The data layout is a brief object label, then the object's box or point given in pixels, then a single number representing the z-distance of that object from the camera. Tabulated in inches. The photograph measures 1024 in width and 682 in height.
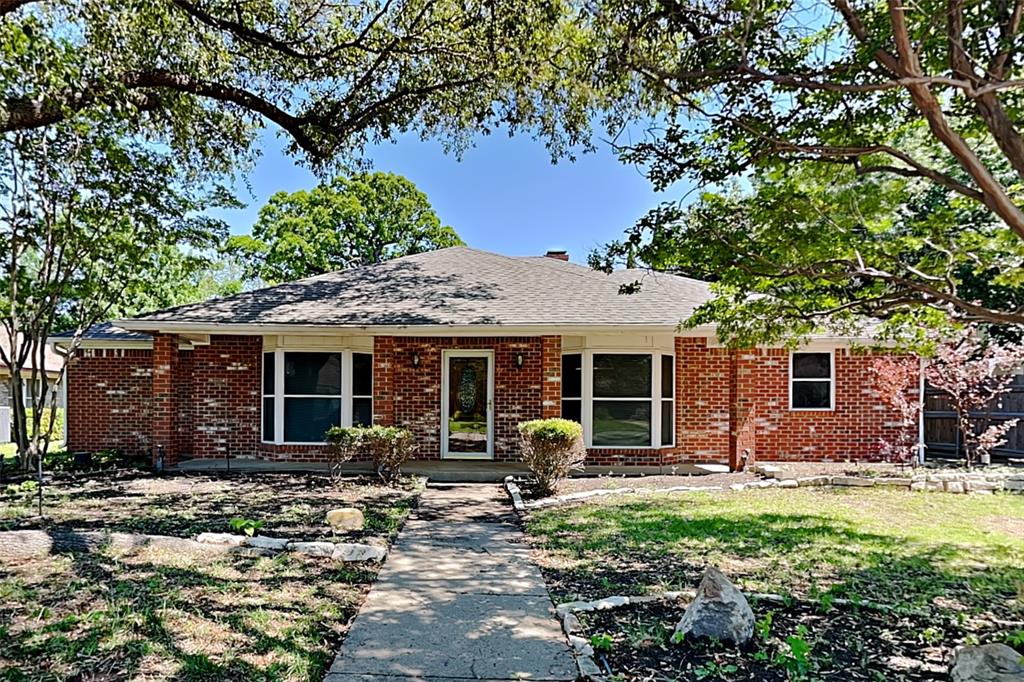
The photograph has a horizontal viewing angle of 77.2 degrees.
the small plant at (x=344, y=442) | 398.9
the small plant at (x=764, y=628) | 161.6
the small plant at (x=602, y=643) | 157.3
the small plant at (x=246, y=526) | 258.2
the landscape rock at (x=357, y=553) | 238.5
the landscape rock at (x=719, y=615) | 160.6
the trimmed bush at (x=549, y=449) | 370.3
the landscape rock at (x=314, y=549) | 241.0
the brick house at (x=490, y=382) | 465.4
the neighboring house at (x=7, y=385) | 791.7
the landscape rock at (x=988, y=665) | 132.1
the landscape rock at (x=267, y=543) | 245.1
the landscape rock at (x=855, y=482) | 403.9
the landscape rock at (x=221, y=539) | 246.5
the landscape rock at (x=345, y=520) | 284.2
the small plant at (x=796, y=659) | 144.2
